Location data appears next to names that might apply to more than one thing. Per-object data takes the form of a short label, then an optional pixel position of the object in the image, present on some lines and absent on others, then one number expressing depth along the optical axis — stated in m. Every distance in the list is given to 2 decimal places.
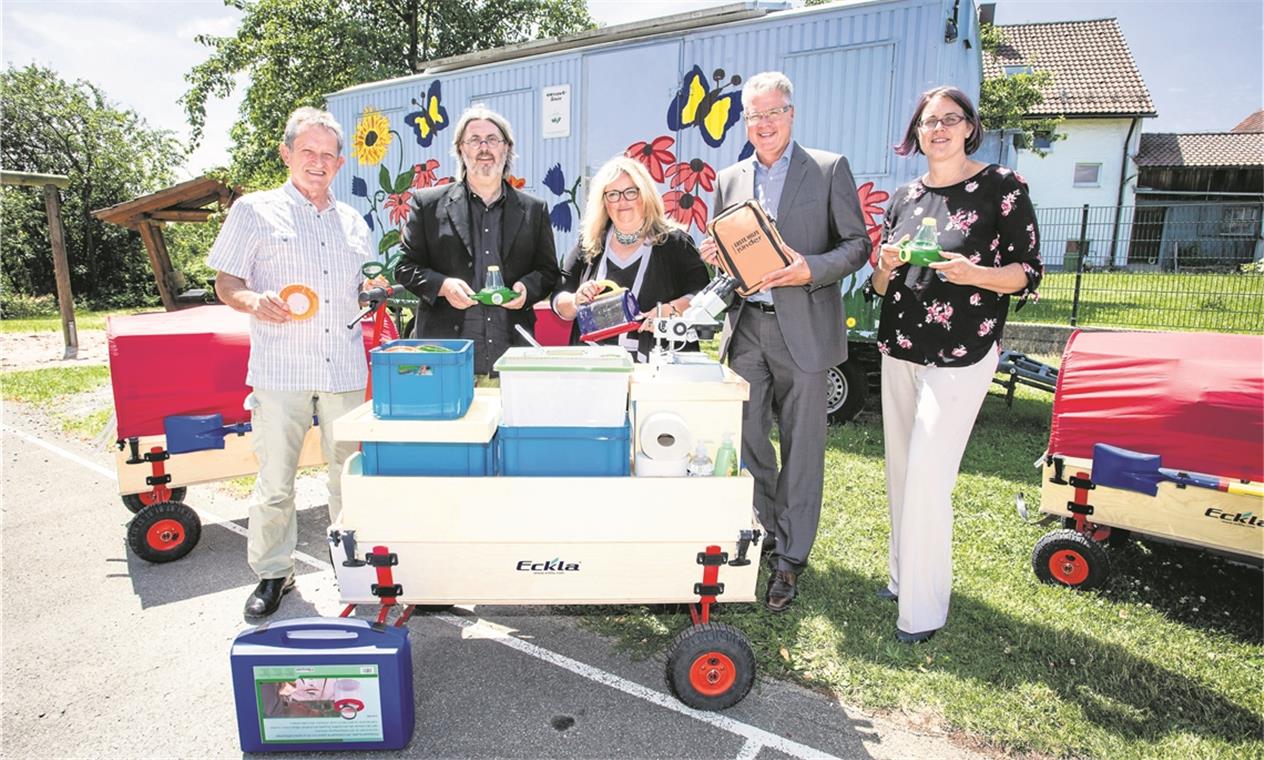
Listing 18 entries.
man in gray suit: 2.98
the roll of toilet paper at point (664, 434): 2.29
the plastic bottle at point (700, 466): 2.33
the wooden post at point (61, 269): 10.43
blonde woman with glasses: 3.23
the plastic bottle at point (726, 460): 2.32
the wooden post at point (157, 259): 7.51
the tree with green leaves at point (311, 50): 19.36
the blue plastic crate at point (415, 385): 2.24
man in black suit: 3.37
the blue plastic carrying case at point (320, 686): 2.21
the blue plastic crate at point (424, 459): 2.29
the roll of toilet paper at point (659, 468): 2.30
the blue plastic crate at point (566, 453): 2.29
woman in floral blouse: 2.77
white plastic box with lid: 2.22
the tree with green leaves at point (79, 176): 22.14
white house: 24.92
